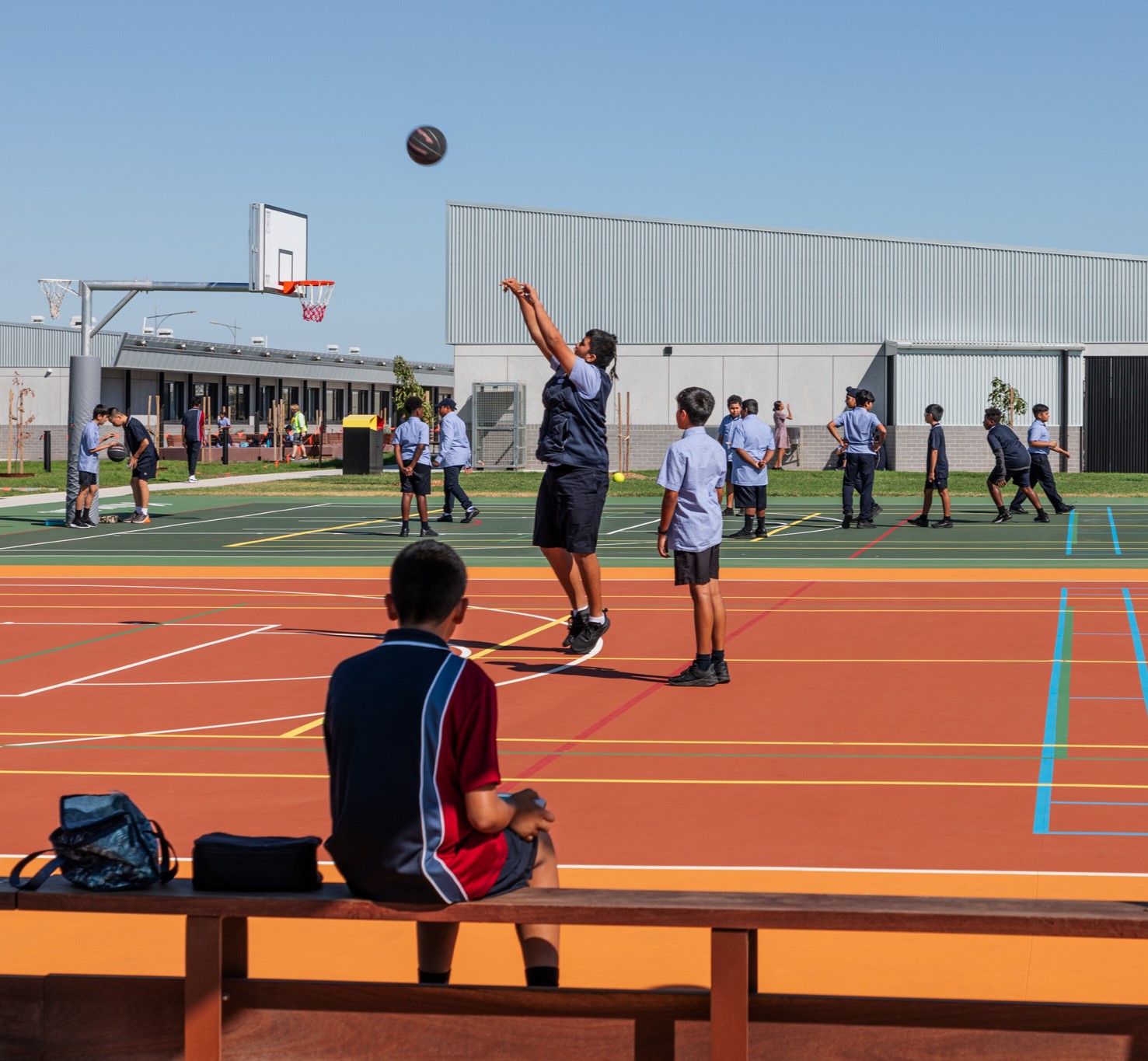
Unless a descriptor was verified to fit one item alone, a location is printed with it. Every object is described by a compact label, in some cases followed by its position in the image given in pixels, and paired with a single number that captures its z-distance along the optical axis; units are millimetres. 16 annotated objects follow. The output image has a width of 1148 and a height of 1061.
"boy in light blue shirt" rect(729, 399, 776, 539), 22828
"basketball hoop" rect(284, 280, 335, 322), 29359
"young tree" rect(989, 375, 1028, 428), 48375
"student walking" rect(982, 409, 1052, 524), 26312
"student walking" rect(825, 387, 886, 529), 24281
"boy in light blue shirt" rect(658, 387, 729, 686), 10359
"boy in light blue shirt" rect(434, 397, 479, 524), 26188
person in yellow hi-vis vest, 59469
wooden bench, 3691
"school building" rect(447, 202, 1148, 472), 49656
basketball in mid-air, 21547
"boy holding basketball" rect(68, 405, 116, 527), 25828
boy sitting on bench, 4023
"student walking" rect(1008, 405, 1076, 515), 27250
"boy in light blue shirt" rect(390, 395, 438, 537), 23516
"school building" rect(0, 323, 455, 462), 63031
